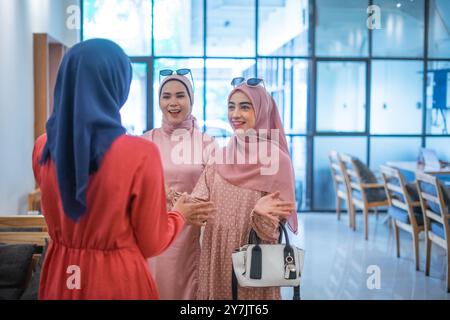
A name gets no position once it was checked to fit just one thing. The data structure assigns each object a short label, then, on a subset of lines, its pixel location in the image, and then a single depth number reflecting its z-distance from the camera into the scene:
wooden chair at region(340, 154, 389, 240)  6.07
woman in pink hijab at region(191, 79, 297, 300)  2.15
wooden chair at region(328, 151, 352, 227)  6.63
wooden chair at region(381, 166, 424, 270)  4.68
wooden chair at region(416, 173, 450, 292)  4.03
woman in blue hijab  1.43
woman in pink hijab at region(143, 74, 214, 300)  2.46
